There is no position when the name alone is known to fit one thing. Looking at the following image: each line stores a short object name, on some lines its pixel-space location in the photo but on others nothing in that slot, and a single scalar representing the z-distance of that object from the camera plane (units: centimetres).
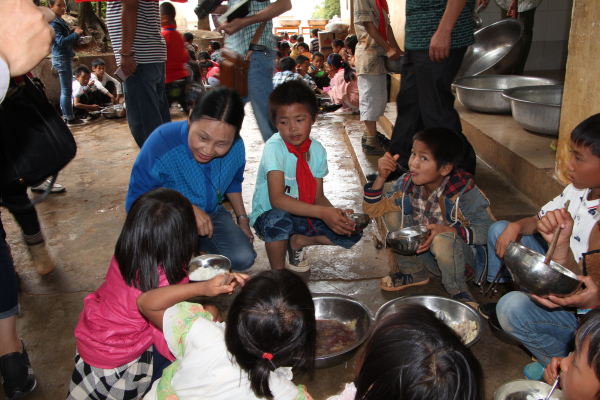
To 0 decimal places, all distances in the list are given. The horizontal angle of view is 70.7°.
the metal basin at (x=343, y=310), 189
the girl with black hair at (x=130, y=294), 140
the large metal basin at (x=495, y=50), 443
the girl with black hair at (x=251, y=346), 108
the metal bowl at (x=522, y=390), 125
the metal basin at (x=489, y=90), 365
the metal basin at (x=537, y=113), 274
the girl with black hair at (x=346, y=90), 632
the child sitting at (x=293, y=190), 223
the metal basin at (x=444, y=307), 184
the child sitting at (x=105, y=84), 783
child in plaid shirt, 195
